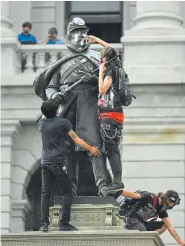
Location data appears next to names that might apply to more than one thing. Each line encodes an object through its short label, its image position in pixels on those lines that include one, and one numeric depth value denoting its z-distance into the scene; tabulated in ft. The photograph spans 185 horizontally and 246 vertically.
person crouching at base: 94.12
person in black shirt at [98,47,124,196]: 90.12
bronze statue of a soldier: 90.43
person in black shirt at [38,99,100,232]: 88.07
